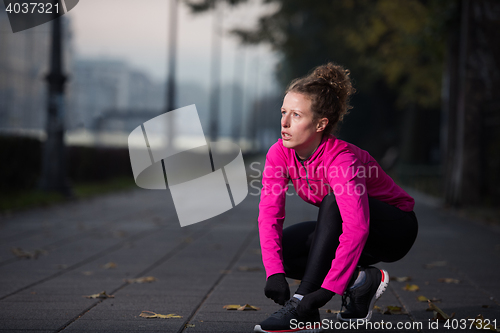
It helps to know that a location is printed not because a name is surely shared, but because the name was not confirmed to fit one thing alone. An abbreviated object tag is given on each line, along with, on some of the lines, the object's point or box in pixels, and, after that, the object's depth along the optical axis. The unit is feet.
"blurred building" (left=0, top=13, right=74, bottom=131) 354.95
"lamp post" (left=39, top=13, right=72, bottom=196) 83.66
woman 19.66
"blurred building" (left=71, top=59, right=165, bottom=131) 284.00
